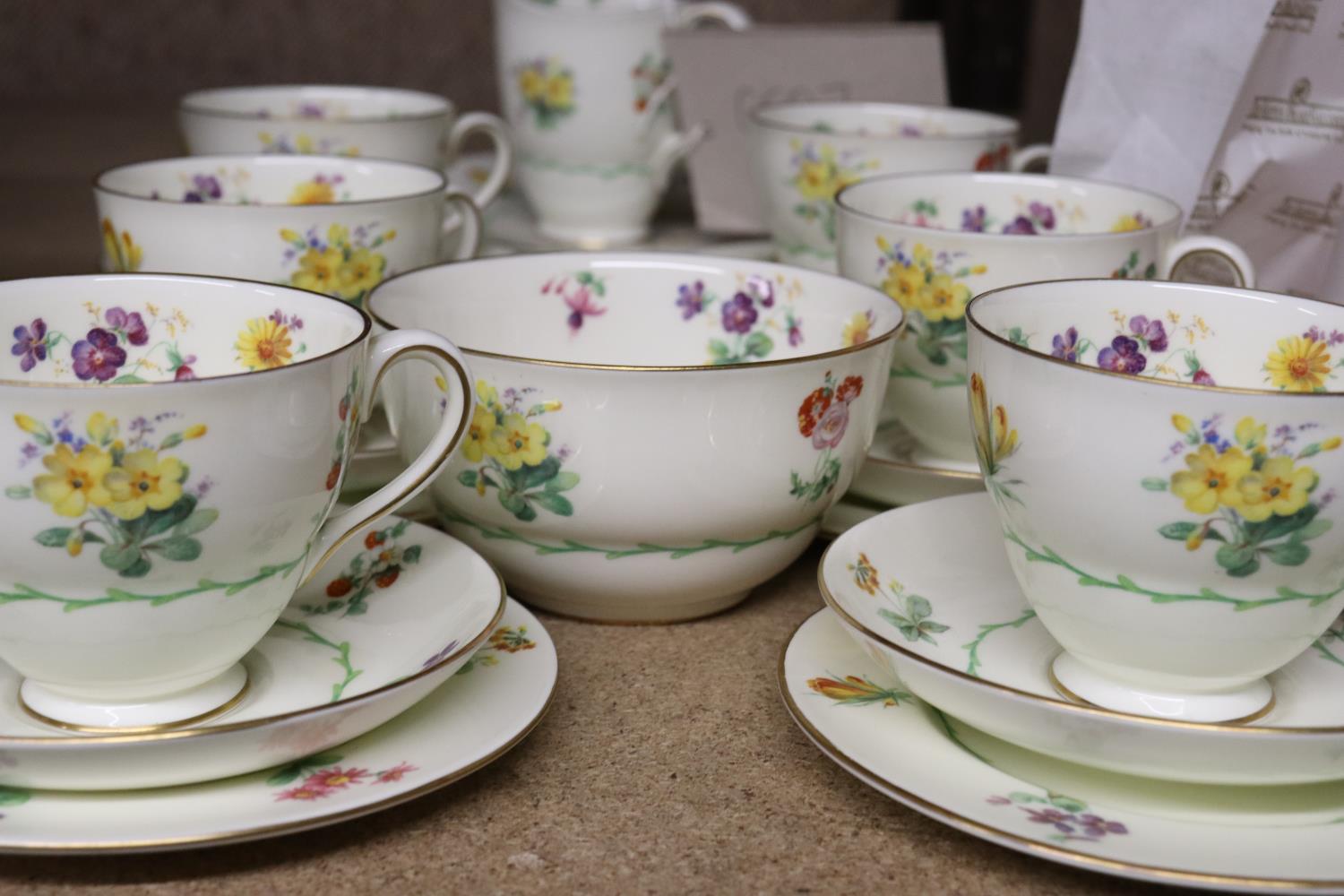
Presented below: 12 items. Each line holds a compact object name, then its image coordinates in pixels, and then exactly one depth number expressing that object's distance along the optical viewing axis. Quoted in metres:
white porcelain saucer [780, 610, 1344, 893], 0.44
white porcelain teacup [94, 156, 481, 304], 0.76
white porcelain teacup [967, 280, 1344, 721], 0.47
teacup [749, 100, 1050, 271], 1.00
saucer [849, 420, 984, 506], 0.73
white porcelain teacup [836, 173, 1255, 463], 0.74
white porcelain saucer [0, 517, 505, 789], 0.45
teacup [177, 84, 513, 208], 1.01
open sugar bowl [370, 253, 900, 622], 0.59
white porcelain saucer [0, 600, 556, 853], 0.44
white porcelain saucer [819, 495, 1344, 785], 0.46
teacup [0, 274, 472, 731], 0.45
